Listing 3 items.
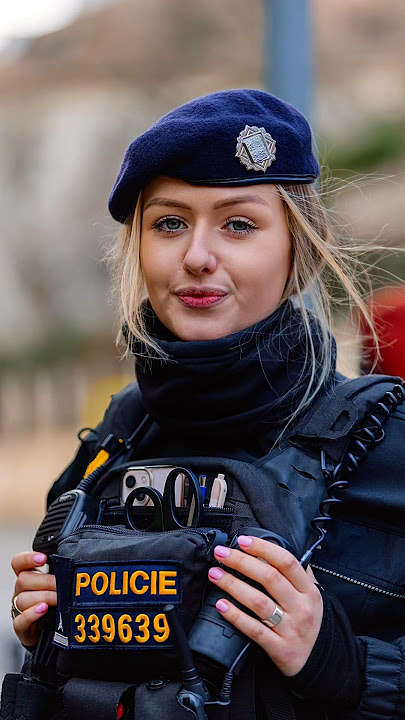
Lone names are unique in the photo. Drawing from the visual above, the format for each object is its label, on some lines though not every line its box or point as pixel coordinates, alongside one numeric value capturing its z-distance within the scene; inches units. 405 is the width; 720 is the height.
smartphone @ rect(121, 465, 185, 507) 116.1
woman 116.5
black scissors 114.6
